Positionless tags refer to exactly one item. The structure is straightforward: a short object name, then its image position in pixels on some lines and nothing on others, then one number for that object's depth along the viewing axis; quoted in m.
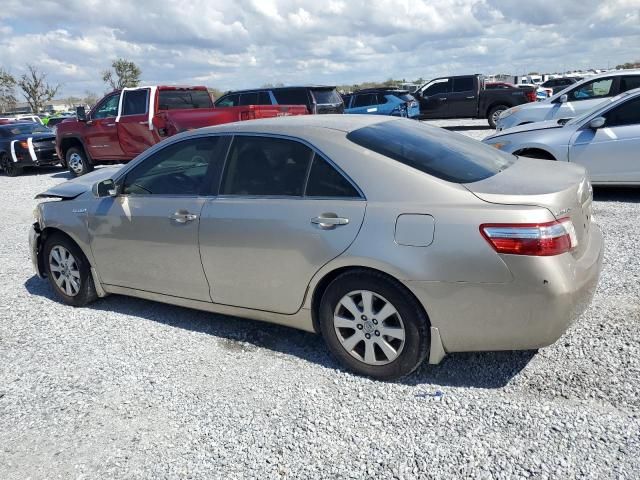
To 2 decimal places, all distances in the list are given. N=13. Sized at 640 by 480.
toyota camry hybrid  2.76
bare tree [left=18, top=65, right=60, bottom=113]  60.44
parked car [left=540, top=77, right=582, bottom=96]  24.89
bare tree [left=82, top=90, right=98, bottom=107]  84.88
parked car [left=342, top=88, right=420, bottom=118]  17.25
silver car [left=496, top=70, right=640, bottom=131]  11.36
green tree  62.12
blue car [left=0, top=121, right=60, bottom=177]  14.40
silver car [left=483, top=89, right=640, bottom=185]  6.90
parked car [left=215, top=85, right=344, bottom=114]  13.71
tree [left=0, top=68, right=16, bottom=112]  59.75
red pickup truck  11.31
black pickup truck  18.05
